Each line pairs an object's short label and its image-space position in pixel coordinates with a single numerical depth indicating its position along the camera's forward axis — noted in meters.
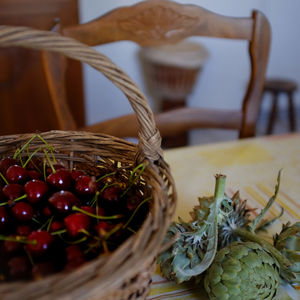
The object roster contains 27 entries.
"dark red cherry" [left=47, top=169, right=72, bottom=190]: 0.51
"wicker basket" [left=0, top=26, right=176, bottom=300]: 0.32
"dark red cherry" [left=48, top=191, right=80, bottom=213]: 0.45
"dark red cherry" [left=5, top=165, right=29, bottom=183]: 0.52
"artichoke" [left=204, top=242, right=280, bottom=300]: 0.46
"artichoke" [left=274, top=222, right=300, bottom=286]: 0.51
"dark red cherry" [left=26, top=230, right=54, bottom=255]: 0.39
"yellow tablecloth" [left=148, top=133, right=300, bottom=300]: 0.75
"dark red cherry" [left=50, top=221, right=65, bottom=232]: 0.44
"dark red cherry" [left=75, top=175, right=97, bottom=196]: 0.49
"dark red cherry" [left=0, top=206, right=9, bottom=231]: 0.44
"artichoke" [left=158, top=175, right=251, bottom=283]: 0.48
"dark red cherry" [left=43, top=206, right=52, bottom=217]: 0.47
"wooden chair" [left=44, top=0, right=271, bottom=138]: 0.92
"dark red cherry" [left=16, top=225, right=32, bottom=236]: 0.43
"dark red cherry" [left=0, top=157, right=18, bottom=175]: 0.54
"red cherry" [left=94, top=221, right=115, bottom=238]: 0.40
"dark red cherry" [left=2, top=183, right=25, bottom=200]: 0.48
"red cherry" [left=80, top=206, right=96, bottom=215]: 0.45
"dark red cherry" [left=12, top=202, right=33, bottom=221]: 0.44
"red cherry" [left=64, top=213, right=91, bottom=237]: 0.42
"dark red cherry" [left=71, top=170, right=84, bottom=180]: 0.53
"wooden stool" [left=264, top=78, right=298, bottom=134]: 2.27
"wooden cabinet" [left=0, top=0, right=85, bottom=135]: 1.70
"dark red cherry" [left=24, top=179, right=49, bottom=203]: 0.47
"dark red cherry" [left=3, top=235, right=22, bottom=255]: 0.39
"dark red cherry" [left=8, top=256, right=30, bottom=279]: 0.37
